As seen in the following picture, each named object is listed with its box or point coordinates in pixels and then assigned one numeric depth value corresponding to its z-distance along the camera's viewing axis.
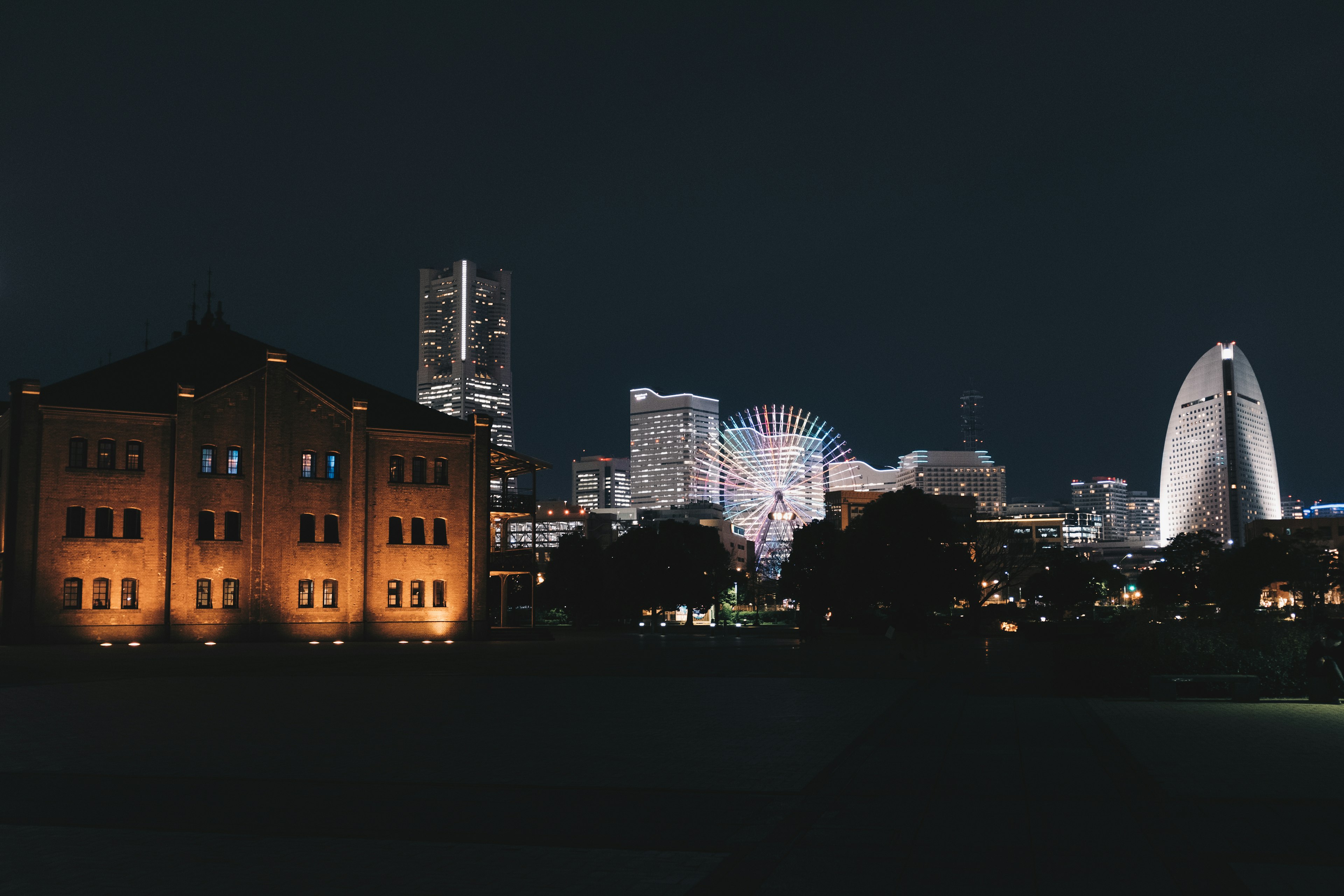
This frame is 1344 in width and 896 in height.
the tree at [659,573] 84.38
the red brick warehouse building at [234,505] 49.28
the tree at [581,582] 87.25
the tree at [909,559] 63.03
